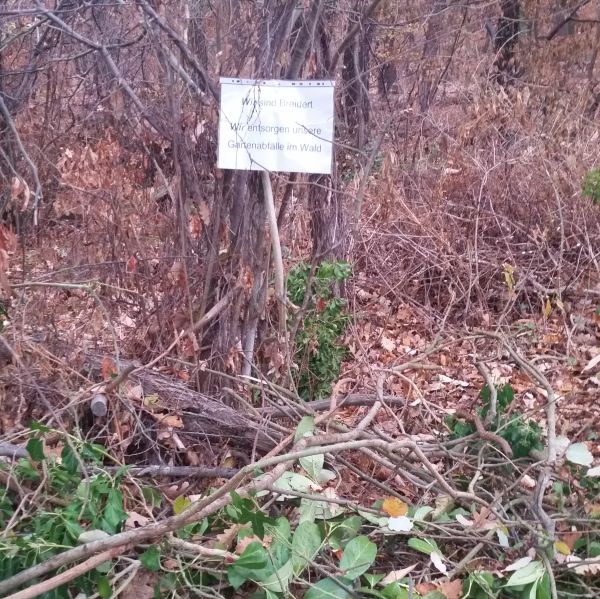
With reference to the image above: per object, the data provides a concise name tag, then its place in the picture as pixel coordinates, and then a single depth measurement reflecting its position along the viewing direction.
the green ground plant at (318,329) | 3.42
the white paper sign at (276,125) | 2.74
